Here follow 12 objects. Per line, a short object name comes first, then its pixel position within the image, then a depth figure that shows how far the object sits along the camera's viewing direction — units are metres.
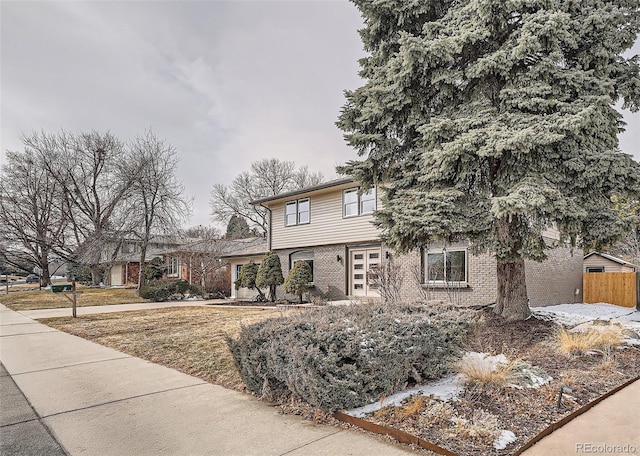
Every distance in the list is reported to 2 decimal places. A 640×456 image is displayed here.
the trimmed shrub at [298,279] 15.68
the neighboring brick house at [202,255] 23.55
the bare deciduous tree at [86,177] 24.64
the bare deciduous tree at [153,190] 22.11
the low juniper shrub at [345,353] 3.65
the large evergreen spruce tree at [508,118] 6.38
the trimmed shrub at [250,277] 17.88
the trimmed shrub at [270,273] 16.98
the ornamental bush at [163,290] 19.56
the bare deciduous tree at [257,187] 34.53
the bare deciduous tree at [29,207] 25.19
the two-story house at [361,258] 11.88
